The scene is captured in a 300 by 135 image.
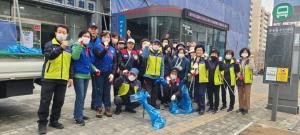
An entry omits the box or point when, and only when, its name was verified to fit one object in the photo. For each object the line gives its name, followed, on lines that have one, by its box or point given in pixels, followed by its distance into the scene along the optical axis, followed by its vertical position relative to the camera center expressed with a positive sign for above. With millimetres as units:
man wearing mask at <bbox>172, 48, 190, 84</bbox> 5531 -188
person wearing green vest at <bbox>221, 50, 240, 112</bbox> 5575 -319
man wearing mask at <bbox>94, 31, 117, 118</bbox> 4411 -298
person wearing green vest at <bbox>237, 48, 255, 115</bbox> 5568 -491
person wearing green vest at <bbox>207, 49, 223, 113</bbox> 5426 -536
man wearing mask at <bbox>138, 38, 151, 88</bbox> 5141 -144
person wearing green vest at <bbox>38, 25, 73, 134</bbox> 3532 -232
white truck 3711 -339
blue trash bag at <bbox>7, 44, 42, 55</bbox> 4140 +94
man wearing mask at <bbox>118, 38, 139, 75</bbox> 4901 -10
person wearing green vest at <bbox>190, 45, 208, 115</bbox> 5341 -374
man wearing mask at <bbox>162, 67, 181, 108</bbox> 5423 -681
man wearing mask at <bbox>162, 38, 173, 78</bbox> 5662 +56
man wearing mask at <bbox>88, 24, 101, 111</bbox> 4250 +358
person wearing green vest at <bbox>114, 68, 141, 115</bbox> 4778 -654
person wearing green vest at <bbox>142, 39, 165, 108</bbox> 5136 -197
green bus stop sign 5406 +1160
